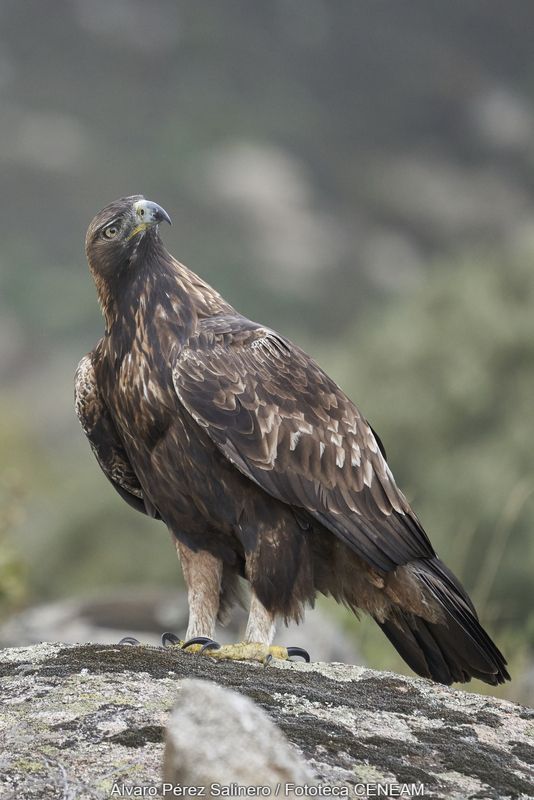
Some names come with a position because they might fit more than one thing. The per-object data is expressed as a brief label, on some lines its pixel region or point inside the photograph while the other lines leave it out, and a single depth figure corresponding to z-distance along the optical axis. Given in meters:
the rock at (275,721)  17.69
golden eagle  18.08
